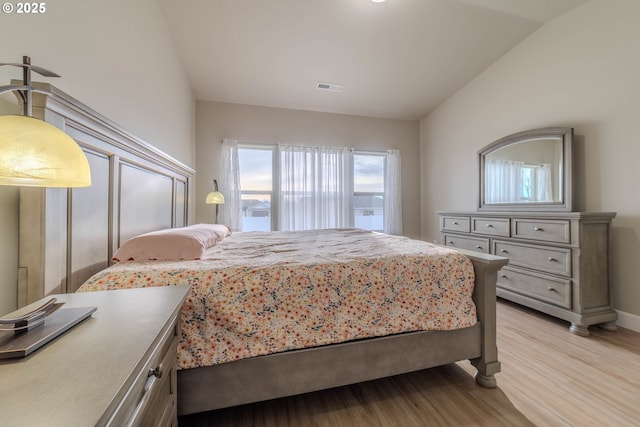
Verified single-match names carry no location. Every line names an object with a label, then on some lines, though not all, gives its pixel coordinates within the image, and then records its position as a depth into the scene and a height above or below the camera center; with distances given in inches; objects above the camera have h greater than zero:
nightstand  15.6 -11.8
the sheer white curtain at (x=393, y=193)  181.8 +15.5
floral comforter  46.1 -16.3
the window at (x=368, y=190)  181.0 +17.6
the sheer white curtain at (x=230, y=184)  154.7 +18.6
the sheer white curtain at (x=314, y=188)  164.6 +17.9
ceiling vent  141.6 +72.4
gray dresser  84.4 -17.7
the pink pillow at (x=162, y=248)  54.8 -7.4
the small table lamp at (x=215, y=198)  129.0 +8.4
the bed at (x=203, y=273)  40.0 -11.4
